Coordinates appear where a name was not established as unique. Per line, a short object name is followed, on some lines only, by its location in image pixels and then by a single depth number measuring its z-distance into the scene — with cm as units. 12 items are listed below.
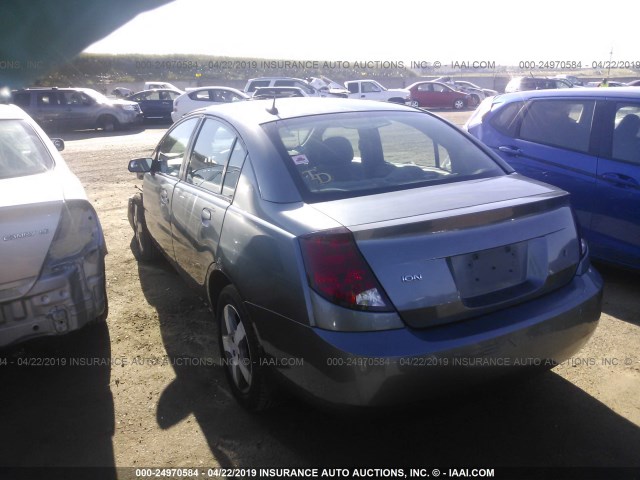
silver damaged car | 299
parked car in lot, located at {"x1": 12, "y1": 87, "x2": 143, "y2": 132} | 1873
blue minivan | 429
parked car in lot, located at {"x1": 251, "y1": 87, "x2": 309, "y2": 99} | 1827
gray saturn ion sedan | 222
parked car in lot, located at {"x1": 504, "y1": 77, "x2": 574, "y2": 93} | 2045
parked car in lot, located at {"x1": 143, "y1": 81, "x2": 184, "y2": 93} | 2850
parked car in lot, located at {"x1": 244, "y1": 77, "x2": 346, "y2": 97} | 2265
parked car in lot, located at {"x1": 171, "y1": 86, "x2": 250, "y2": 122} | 1966
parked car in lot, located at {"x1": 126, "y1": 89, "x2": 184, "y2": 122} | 2222
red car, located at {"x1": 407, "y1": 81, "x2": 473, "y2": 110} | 2834
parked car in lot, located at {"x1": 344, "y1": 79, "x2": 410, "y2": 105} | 2645
